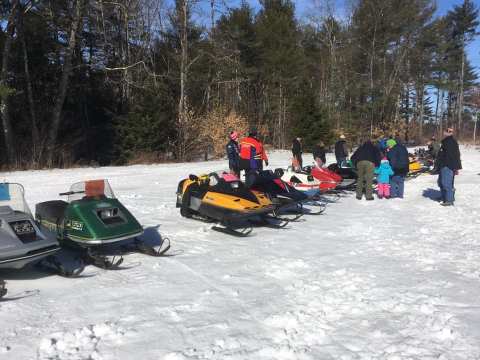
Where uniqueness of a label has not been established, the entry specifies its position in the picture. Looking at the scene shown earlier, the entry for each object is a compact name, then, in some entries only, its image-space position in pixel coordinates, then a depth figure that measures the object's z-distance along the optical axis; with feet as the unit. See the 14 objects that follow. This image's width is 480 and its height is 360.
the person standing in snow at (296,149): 46.83
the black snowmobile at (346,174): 35.45
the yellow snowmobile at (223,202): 20.70
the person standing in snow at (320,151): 44.80
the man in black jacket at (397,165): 33.73
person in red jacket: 28.63
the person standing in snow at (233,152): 32.94
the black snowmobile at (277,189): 23.80
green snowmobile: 15.46
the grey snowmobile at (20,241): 13.07
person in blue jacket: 33.45
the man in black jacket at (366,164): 32.78
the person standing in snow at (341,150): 42.09
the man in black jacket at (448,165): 29.53
